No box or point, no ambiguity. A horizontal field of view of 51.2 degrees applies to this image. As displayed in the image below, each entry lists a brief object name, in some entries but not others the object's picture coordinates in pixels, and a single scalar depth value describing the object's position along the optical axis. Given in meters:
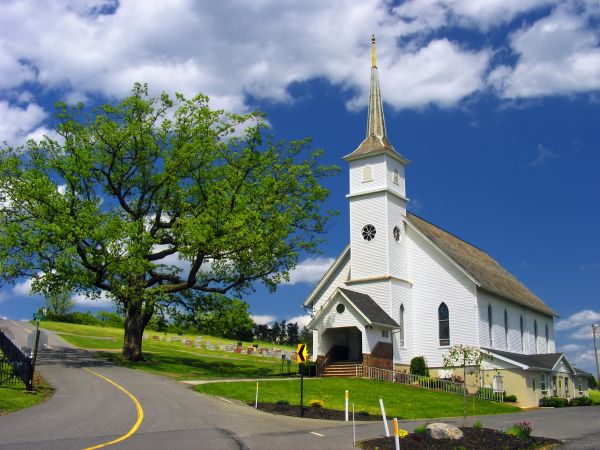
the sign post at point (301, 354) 22.67
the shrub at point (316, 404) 22.83
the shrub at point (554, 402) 37.66
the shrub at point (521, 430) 15.89
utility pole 62.87
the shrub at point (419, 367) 38.78
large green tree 32.97
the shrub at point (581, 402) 38.81
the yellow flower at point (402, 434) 15.55
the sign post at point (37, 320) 23.95
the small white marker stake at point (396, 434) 12.41
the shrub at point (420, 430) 15.57
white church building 38.06
